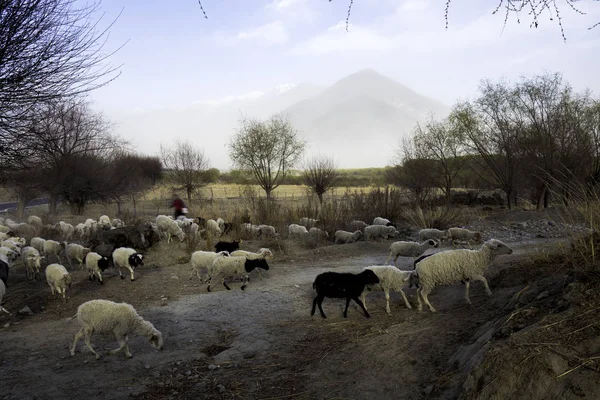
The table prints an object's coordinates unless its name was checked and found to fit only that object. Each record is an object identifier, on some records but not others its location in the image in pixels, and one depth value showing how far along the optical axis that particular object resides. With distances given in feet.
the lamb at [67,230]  53.11
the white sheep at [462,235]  42.42
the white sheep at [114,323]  20.13
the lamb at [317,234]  50.57
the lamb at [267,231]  51.62
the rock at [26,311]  28.17
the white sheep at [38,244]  43.71
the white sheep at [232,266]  30.78
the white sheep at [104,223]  51.72
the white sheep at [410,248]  34.24
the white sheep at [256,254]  34.23
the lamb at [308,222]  56.72
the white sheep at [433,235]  43.73
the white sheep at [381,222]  52.13
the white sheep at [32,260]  35.76
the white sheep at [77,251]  38.73
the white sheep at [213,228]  49.98
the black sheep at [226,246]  39.92
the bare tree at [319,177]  87.71
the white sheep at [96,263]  32.83
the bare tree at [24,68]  16.56
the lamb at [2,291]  27.30
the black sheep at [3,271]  31.49
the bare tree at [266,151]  107.86
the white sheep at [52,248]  40.81
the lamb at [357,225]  54.90
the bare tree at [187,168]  107.76
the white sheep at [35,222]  62.64
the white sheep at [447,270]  22.04
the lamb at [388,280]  23.45
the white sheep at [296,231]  50.77
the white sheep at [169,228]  46.19
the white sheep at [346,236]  48.78
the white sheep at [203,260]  33.42
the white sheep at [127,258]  33.86
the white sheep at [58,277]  29.48
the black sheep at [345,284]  22.99
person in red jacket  49.37
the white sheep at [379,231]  47.55
